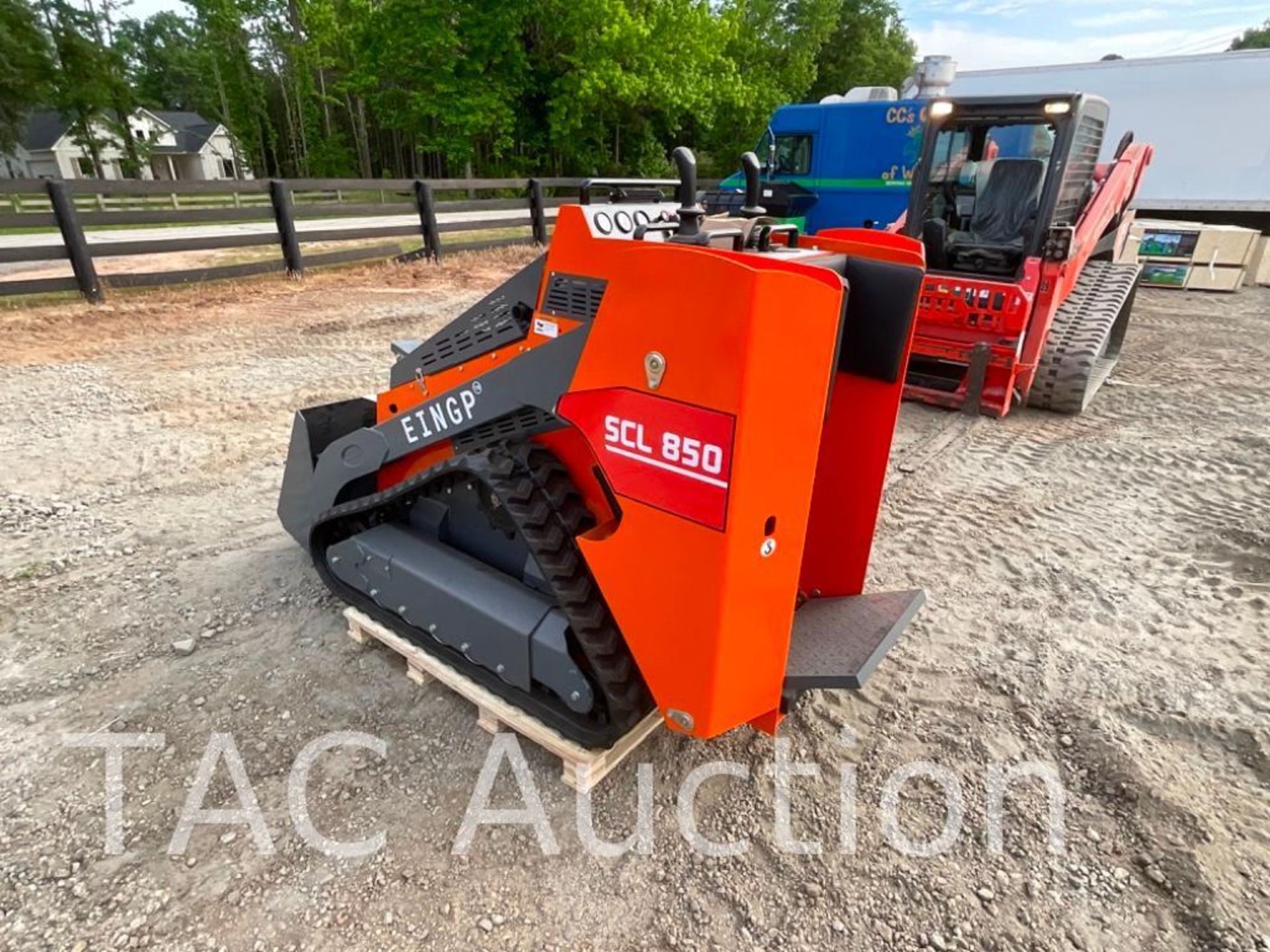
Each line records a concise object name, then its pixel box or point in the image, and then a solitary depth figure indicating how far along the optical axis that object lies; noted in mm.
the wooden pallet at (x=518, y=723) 2223
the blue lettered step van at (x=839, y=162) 11359
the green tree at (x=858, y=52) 35750
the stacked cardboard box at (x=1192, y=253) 10992
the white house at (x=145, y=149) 37406
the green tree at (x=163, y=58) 50750
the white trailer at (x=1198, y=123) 12867
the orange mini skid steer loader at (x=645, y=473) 1696
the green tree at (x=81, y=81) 30672
